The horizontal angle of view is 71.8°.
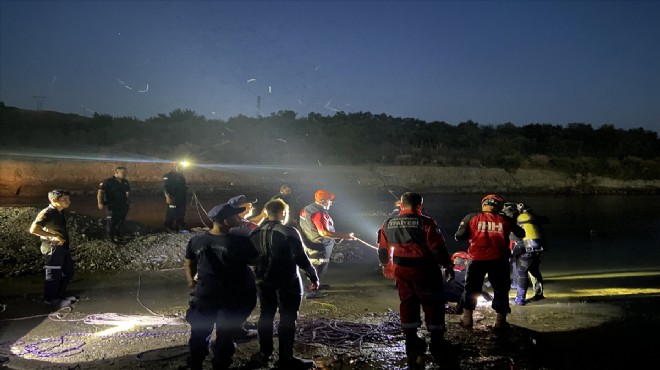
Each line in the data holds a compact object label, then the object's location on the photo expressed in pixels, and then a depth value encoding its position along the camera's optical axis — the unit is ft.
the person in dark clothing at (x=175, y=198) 40.68
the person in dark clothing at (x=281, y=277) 16.51
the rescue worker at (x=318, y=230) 25.29
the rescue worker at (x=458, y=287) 22.75
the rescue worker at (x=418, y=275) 17.47
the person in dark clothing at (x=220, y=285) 15.28
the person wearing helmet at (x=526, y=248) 25.18
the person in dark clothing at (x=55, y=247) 23.15
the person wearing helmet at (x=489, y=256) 20.81
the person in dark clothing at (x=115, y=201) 36.14
